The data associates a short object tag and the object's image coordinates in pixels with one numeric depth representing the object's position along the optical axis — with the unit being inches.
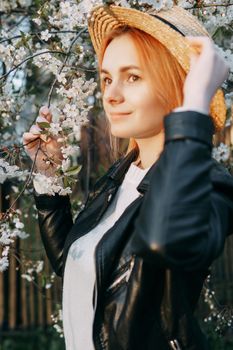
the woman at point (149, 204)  57.7
